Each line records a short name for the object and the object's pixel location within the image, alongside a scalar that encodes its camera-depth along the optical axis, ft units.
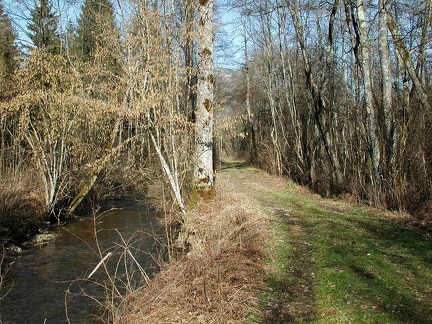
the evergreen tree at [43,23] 67.43
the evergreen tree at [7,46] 46.53
